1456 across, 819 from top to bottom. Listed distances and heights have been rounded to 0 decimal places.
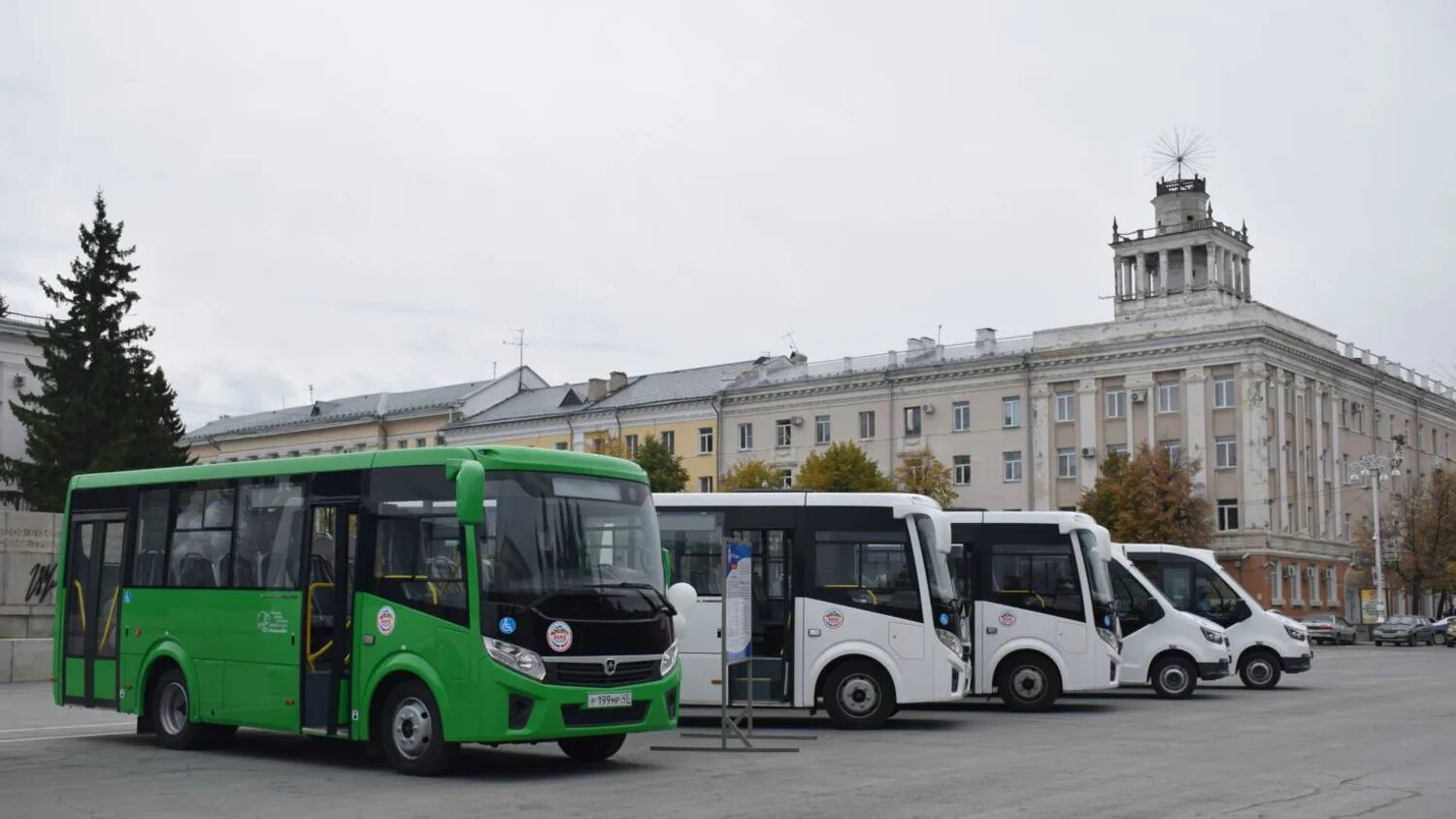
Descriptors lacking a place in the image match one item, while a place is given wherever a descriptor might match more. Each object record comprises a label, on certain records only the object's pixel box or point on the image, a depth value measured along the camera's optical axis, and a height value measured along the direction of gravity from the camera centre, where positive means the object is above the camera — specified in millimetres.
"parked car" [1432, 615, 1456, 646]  59000 -1627
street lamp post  62562 +4867
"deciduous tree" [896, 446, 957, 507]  63094 +4504
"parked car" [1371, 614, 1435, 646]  58625 -1638
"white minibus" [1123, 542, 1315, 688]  26828 -412
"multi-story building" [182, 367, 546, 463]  87562 +9197
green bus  12719 -232
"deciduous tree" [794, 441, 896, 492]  63688 +4699
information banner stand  16375 -384
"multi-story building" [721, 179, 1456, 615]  62344 +8118
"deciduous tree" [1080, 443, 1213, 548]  58281 +3197
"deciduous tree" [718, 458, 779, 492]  67250 +4724
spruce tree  58188 +7175
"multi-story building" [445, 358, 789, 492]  78375 +8841
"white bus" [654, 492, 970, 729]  18172 -302
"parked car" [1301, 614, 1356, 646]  58625 -1599
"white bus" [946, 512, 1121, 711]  21422 -331
